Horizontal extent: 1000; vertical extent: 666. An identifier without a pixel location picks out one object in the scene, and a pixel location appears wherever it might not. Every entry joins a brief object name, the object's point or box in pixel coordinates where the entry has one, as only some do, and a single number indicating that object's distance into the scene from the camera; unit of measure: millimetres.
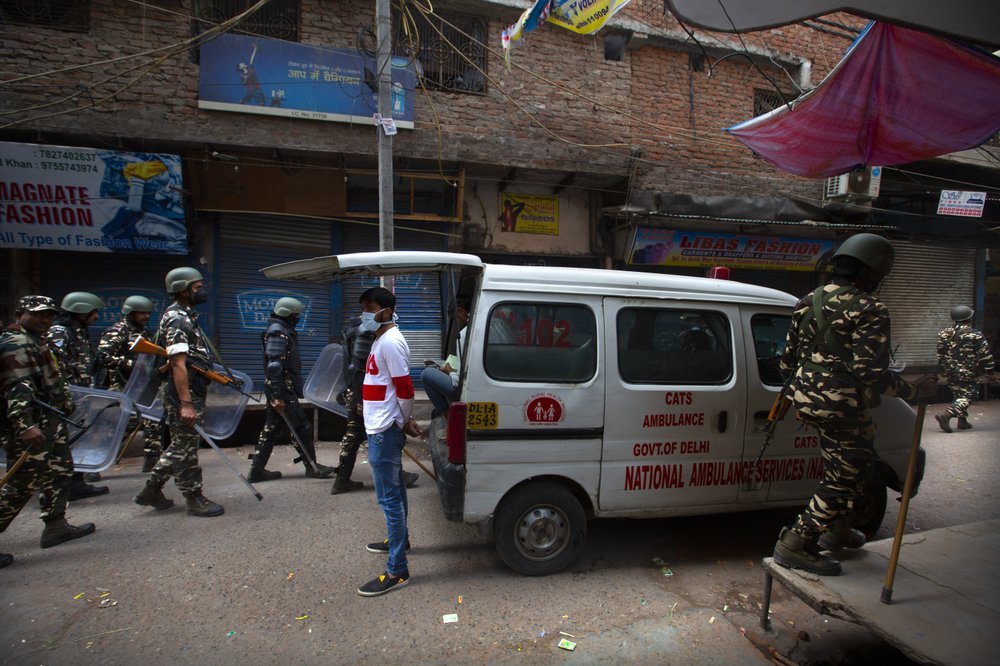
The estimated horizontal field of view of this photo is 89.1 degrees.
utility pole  6184
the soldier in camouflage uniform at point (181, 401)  4121
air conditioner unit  10125
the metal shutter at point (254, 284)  8539
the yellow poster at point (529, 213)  9641
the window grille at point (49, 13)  7285
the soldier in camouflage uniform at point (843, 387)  2840
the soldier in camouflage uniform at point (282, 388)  5012
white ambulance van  3186
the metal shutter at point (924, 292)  11883
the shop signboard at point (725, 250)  9844
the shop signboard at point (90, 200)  7035
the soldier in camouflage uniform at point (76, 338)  4934
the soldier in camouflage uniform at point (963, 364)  8086
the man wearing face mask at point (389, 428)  3189
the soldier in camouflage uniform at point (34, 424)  3516
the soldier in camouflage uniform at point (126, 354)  5234
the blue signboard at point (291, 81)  7660
